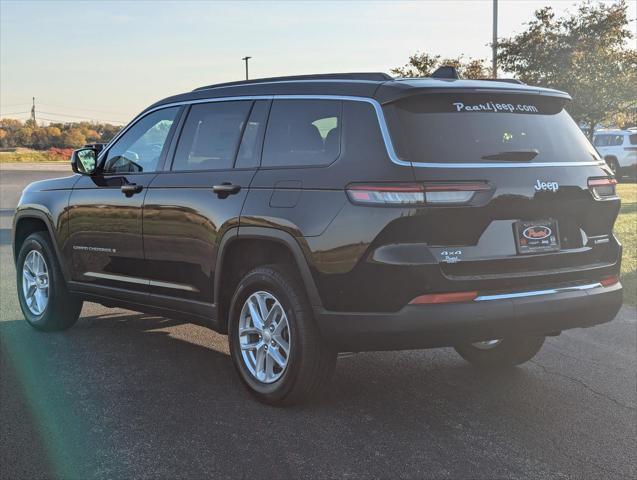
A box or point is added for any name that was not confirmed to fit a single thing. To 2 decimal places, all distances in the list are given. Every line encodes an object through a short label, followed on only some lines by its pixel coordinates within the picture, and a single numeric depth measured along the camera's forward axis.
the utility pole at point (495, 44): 24.98
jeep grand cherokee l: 3.97
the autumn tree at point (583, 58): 24.61
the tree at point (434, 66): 25.28
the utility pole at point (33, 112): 124.68
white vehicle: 31.25
